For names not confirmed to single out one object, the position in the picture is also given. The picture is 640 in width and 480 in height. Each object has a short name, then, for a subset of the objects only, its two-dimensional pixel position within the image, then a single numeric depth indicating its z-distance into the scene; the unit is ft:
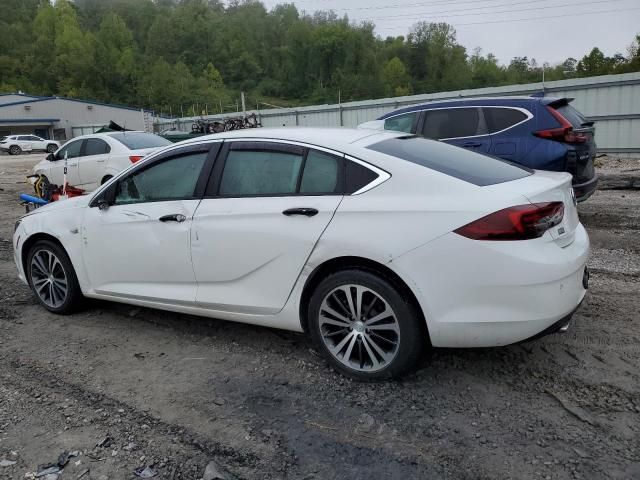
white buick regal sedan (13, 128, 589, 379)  9.74
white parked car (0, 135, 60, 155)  138.82
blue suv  22.18
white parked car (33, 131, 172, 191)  35.94
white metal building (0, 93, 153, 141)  181.37
